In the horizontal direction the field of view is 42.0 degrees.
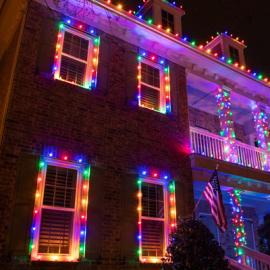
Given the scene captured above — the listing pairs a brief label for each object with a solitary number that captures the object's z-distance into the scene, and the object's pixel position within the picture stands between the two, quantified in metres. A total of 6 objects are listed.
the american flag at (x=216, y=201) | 8.05
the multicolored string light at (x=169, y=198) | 8.59
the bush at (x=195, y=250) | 7.21
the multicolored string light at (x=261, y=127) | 12.99
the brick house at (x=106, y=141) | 7.30
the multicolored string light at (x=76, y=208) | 7.02
